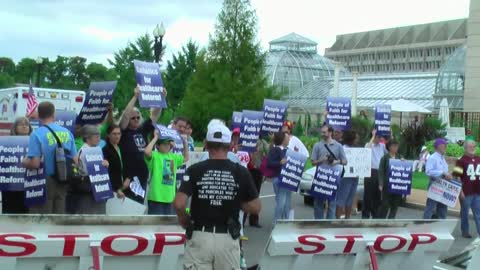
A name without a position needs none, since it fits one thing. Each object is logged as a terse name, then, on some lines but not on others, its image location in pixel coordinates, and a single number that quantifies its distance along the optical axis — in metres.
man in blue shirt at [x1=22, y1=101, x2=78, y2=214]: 8.68
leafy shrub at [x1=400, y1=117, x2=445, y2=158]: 32.44
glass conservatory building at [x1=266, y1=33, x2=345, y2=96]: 88.19
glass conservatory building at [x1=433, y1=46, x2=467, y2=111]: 59.81
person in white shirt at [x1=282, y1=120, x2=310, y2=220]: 13.90
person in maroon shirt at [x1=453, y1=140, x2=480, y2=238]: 14.20
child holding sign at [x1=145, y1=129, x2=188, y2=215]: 10.20
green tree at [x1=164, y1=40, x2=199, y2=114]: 64.75
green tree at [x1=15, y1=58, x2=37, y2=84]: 86.55
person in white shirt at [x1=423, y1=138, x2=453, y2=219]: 14.39
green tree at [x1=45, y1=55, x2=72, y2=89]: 80.75
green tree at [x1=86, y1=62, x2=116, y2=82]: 82.19
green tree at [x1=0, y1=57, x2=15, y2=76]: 97.94
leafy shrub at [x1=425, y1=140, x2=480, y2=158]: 29.33
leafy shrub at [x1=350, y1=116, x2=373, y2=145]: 30.36
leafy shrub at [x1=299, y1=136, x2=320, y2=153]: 39.21
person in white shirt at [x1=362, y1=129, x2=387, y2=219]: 14.72
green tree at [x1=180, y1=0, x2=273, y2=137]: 46.41
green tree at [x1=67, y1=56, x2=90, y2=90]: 84.81
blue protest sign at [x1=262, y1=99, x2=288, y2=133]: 13.83
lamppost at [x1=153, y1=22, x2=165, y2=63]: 21.20
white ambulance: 23.53
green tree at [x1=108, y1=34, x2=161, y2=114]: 44.91
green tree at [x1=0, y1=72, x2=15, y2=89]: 74.12
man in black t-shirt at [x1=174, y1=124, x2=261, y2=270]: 6.02
